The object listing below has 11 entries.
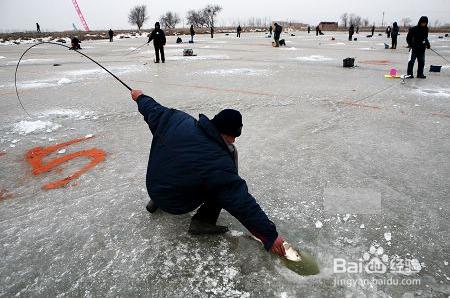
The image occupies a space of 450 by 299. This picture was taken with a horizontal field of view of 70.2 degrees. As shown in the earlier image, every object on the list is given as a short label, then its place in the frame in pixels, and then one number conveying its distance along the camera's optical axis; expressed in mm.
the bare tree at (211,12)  114519
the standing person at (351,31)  29400
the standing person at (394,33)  18484
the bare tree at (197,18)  115875
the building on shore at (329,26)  73875
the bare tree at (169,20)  119050
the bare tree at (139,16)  111438
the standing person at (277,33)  21038
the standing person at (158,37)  12820
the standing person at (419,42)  8727
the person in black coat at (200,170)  2137
